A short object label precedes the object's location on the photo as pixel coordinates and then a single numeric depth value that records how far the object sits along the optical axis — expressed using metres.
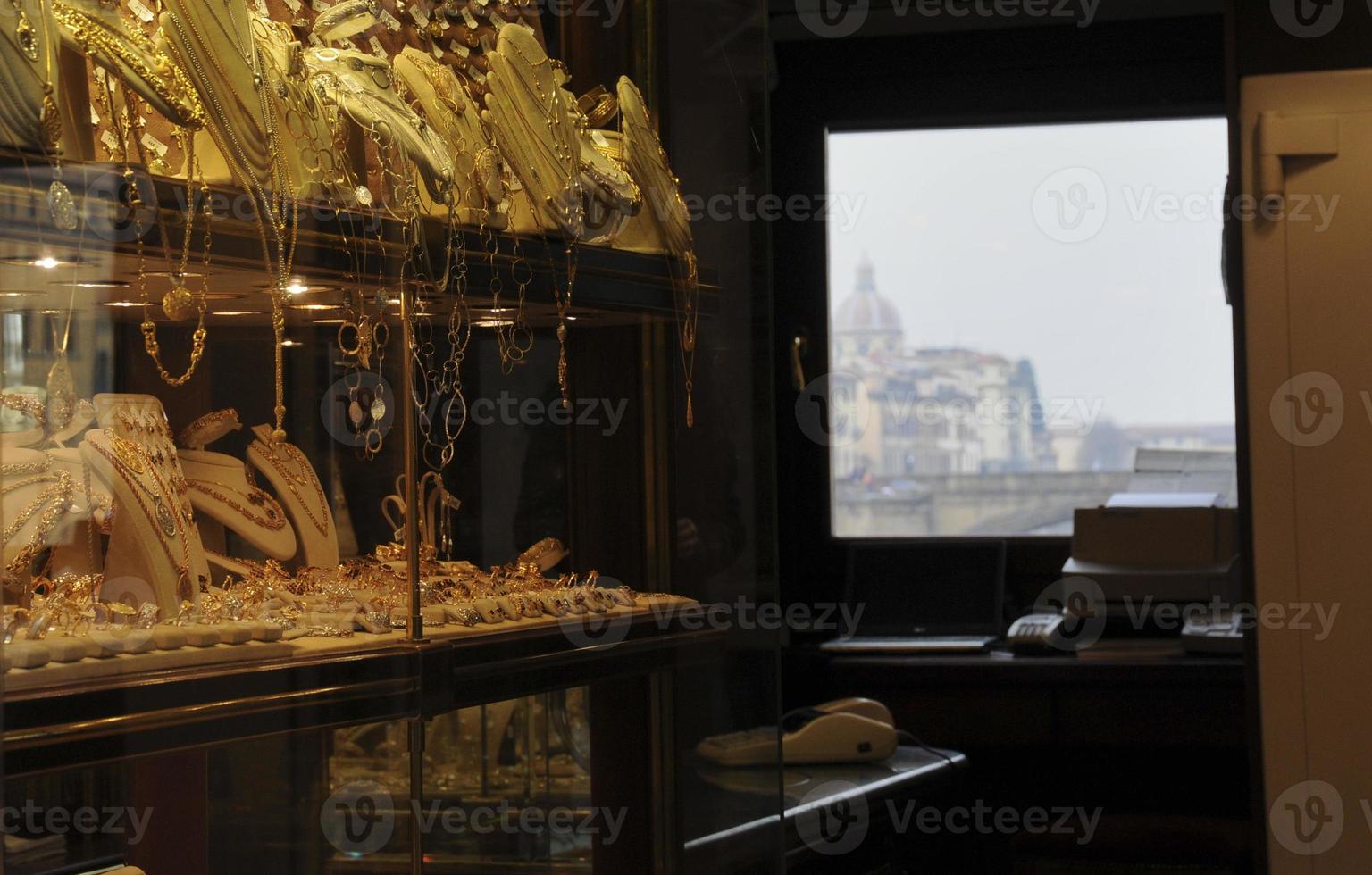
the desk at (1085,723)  3.26
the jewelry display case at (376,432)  0.96
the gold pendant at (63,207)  0.91
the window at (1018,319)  3.83
